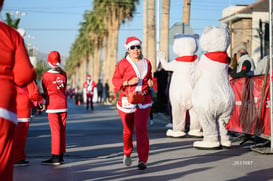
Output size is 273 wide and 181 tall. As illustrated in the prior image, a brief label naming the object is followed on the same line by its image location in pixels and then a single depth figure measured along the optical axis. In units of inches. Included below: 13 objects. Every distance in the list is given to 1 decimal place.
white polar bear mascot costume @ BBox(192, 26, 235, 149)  386.0
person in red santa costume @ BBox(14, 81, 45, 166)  285.9
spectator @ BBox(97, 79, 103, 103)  1653.3
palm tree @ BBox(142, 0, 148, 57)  1246.3
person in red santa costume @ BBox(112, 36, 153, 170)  289.4
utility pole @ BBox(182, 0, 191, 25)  1002.1
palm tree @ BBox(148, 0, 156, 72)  1169.4
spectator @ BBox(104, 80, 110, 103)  1761.3
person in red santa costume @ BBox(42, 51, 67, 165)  318.0
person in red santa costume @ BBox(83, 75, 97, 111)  1178.0
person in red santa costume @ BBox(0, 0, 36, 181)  146.6
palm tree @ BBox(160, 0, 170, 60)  1051.9
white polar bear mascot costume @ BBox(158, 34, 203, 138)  478.6
